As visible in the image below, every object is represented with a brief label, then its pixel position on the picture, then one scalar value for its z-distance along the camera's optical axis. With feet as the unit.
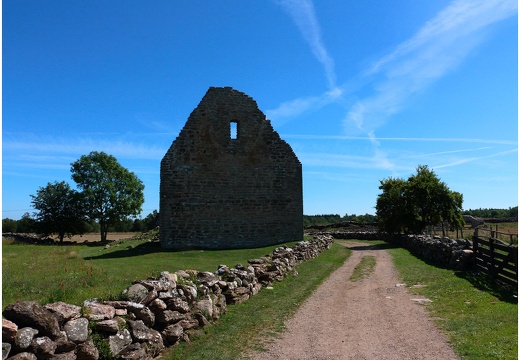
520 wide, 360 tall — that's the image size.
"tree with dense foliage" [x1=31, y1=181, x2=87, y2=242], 159.63
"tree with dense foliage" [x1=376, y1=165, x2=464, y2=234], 123.65
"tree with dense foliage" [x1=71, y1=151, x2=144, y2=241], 163.02
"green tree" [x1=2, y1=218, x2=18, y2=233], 261.44
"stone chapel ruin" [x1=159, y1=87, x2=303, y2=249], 89.66
